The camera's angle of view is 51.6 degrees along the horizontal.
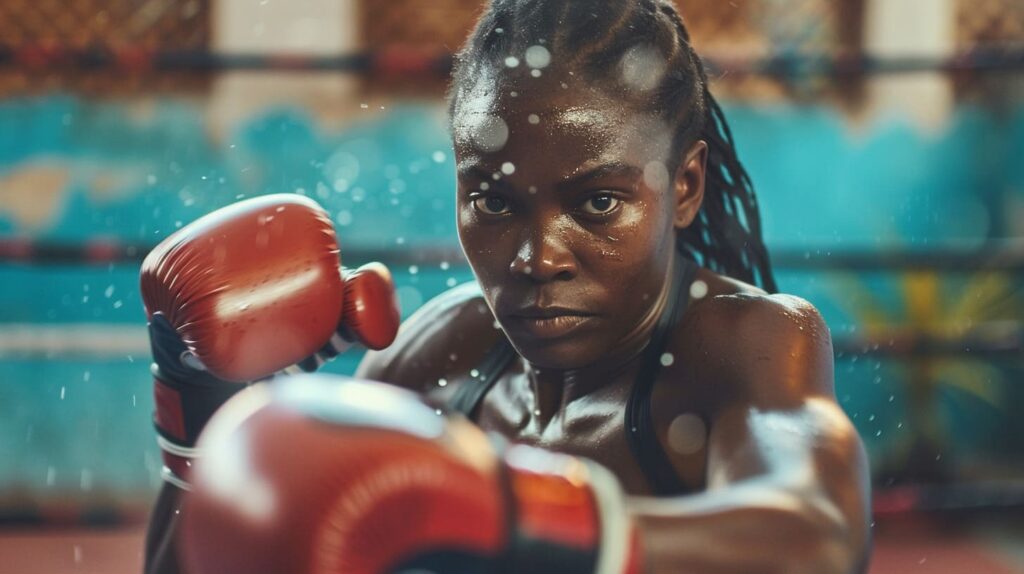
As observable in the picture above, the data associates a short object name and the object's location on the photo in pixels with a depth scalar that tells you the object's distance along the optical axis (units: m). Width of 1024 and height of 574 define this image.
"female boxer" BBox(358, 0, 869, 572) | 0.80
